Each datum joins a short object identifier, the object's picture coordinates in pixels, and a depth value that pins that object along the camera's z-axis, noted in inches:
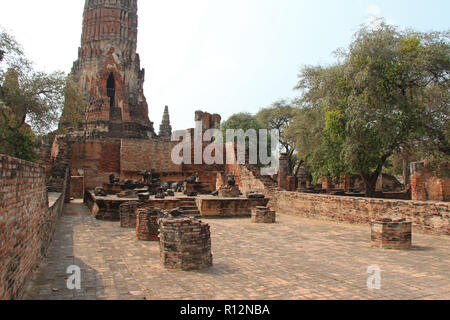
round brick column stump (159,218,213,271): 197.2
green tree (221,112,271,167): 1449.2
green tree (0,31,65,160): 612.4
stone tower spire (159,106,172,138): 1378.0
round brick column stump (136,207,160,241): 288.8
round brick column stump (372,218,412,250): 259.6
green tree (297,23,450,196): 473.1
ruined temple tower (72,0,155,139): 1304.1
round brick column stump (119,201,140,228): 361.4
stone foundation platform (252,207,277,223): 417.4
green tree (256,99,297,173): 1382.9
